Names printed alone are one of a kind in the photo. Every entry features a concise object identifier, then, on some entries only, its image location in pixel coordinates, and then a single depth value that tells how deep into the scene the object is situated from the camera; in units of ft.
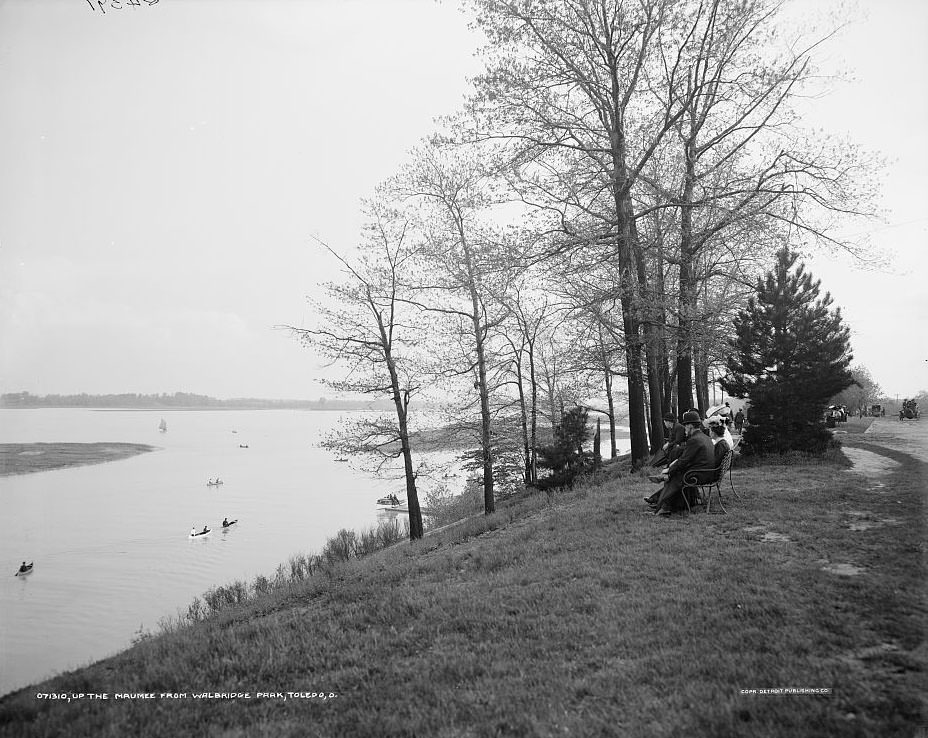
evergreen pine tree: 43.39
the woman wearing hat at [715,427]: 32.18
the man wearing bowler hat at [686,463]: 28.04
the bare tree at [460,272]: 61.11
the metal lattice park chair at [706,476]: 28.50
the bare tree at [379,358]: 62.03
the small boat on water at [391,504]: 108.73
